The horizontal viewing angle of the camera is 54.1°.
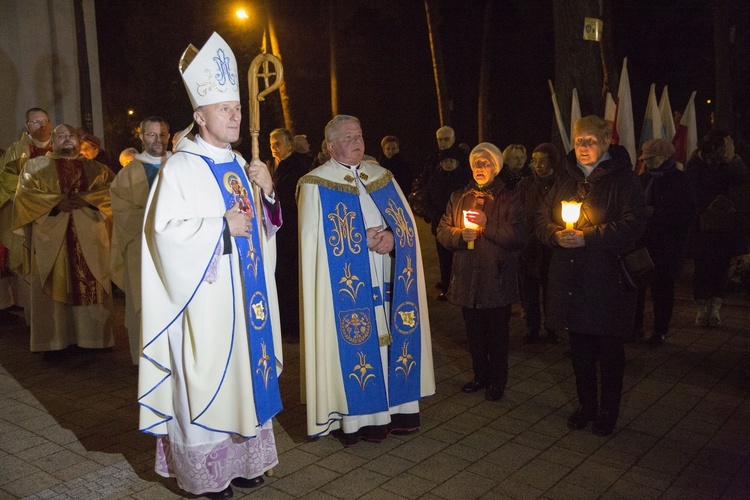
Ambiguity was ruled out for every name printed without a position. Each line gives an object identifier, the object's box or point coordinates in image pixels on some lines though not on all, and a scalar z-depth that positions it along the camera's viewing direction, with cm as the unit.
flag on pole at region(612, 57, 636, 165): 808
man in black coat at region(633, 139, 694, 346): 716
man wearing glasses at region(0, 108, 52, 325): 803
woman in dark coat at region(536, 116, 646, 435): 489
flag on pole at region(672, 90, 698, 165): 940
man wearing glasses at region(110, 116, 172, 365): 646
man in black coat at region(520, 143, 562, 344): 714
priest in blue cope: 494
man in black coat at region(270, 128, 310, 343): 782
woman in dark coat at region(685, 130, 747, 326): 789
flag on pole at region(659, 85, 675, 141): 914
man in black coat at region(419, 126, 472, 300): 909
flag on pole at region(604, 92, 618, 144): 816
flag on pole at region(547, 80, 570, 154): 766
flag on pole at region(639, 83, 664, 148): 880
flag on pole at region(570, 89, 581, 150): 807
